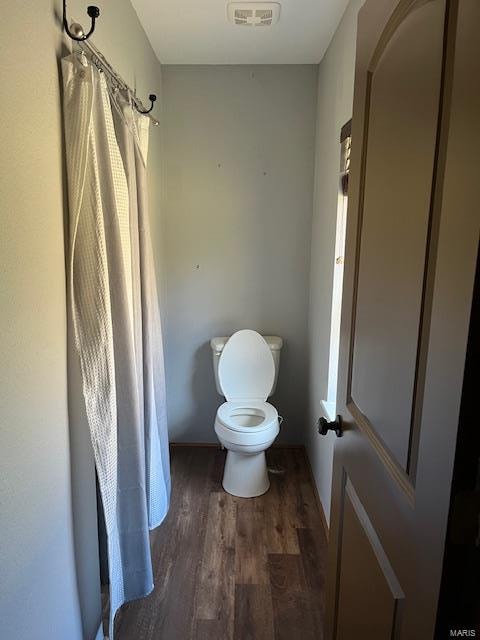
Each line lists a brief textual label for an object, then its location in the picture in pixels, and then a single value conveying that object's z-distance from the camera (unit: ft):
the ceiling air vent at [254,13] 6.04
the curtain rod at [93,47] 3.74
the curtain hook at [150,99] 6.15
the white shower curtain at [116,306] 3.91
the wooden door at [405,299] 1.88
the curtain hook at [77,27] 3.73
